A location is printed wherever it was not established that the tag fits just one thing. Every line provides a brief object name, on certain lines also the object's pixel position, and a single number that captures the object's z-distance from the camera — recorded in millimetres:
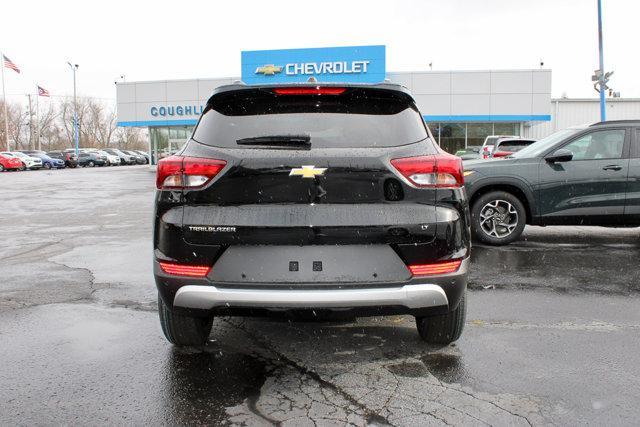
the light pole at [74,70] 64188
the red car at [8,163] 42562
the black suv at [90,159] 54281
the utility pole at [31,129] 88562
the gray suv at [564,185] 7117
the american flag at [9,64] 44812
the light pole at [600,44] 20956
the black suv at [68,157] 52250
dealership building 34250
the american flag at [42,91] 50419
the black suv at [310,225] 2932
